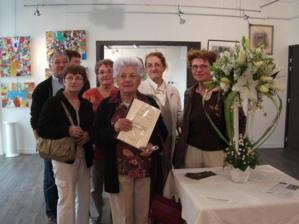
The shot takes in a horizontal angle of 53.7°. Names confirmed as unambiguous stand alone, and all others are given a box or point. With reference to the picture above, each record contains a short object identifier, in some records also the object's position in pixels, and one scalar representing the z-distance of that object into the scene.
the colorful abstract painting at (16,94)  5.41
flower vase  1.75
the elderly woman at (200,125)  2.12
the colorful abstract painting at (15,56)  5.29
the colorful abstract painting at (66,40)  5.29
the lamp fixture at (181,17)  5.45
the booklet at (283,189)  1.58
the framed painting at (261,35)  5.69
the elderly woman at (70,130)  2.12
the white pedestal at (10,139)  5.32
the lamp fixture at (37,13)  4.96
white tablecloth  1.44
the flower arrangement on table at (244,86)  1.62
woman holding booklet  1.90
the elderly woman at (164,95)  2.53
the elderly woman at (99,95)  2.60
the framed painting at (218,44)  5.59
